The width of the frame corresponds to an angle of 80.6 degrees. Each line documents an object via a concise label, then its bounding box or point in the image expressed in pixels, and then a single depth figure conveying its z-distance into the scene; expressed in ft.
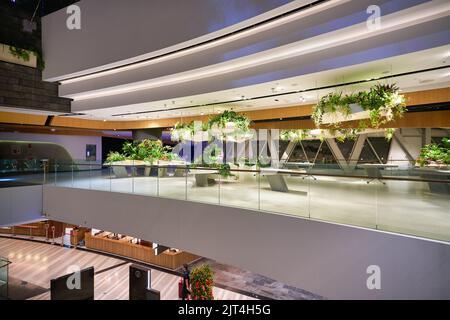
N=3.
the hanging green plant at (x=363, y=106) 14.46
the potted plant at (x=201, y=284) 20.16
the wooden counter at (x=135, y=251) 33.37
